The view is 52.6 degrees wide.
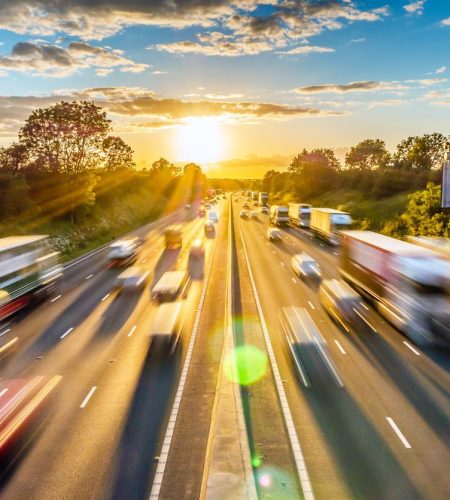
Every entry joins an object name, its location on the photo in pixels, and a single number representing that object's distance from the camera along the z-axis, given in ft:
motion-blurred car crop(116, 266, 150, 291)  112.37
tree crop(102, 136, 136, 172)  363.97
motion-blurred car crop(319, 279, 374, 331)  84.07
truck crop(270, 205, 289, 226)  258.57
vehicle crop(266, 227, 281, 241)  197.36
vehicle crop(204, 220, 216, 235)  233.51
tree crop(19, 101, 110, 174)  208.44
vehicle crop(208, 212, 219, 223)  289.94
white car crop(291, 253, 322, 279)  122.28
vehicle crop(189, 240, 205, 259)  159.55
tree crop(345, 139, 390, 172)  602.03
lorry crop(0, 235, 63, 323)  88.48
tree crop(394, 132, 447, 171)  447.42
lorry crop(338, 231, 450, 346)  67.10
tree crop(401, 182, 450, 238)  170.60
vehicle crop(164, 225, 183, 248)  184.14
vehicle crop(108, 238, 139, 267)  149.69
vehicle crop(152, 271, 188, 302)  93.93
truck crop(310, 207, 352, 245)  180.86
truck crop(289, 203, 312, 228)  245.45
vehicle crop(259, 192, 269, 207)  461.70
